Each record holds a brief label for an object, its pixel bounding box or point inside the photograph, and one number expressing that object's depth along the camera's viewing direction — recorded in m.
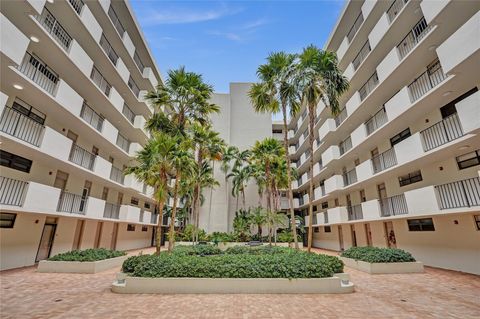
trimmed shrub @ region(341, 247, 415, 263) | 11.61
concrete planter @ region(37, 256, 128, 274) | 11.05
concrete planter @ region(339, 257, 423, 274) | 11.39
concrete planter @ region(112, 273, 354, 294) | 8.35
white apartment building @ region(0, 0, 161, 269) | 10.39
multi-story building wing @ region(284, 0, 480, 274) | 10.11
